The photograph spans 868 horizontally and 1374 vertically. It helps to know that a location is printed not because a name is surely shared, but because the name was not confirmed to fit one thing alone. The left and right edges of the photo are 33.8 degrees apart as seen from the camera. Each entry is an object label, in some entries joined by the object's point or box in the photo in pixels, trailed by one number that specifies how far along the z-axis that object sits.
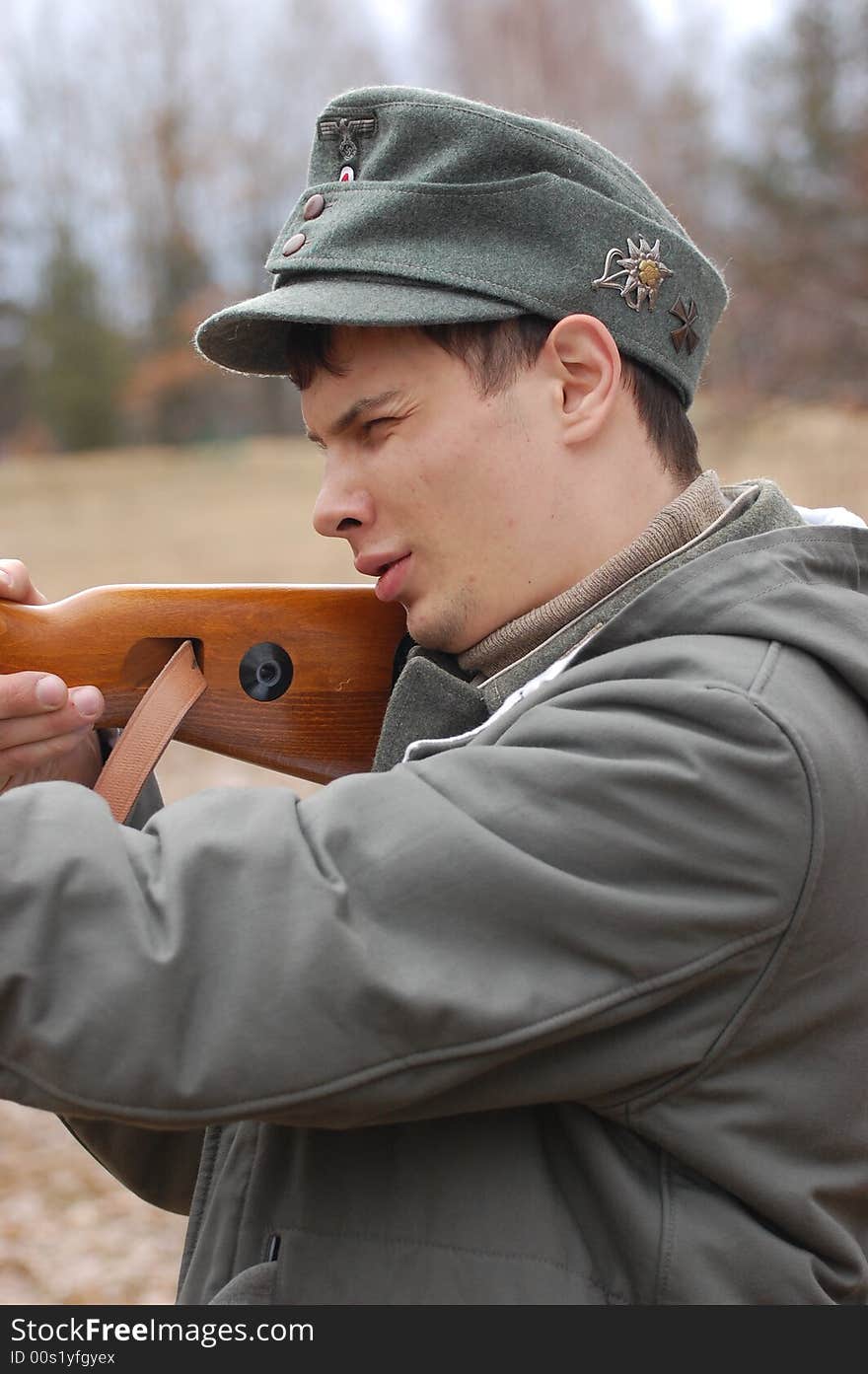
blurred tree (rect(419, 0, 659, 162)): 23.52
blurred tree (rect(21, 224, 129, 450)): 37.59
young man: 1.43
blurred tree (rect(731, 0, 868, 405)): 9.92
